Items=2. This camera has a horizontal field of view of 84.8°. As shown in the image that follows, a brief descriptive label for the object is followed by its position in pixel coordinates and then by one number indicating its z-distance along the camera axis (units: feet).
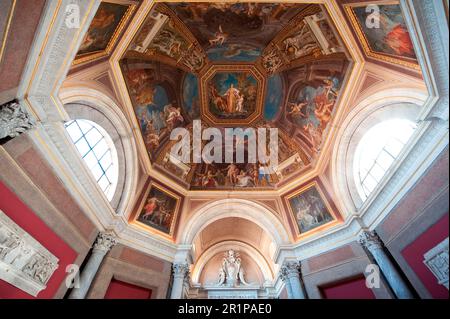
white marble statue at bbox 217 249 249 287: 43.68
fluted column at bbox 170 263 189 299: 28.43
